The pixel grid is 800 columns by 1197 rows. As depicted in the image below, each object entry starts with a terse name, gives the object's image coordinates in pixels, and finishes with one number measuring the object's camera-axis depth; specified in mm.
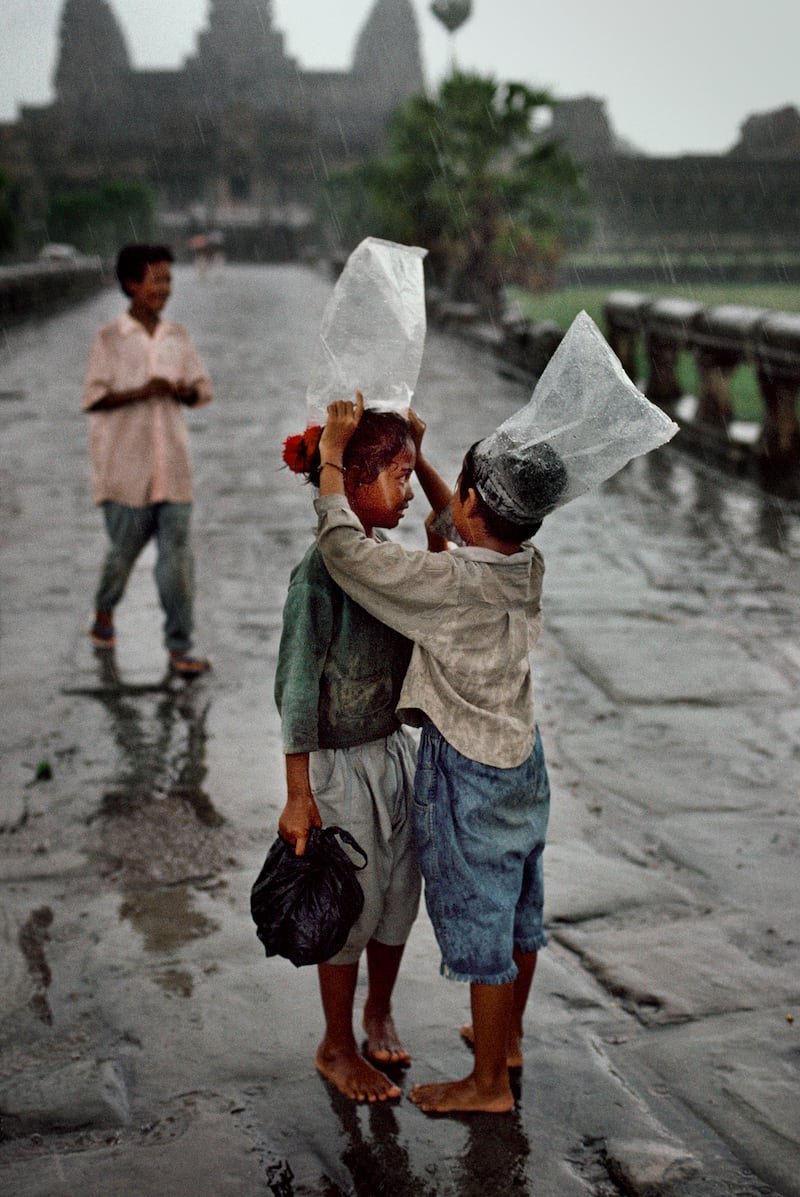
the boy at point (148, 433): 4734
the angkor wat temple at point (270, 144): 53750
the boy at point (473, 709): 2248
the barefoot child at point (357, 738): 2312
